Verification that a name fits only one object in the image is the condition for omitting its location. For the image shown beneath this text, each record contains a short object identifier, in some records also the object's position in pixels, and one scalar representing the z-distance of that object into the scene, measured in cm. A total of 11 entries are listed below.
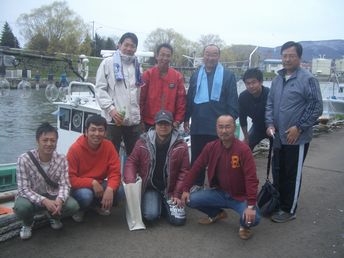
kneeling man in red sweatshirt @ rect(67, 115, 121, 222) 383
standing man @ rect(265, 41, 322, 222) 390
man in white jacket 425
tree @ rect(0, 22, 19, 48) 5478
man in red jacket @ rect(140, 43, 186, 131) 448
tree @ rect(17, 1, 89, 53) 6152
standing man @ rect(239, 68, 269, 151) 453
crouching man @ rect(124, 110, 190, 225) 403
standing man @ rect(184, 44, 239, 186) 443
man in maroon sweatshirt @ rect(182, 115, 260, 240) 373
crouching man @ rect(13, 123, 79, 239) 347
